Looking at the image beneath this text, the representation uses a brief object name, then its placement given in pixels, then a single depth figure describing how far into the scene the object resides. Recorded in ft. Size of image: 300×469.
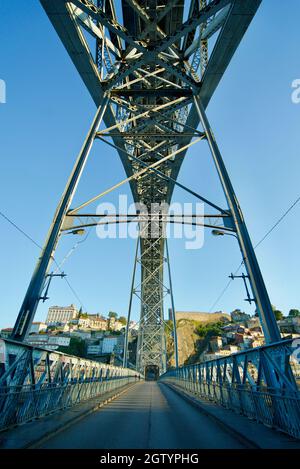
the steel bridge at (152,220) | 12.60
